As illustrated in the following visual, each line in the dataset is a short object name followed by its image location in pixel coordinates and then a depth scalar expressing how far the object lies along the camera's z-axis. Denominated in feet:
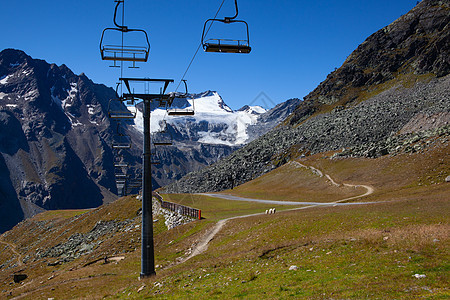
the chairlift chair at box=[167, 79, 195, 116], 89.44
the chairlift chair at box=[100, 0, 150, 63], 67.05
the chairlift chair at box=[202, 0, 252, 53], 57.88
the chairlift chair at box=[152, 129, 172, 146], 98.45
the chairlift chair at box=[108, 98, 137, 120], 91.76
